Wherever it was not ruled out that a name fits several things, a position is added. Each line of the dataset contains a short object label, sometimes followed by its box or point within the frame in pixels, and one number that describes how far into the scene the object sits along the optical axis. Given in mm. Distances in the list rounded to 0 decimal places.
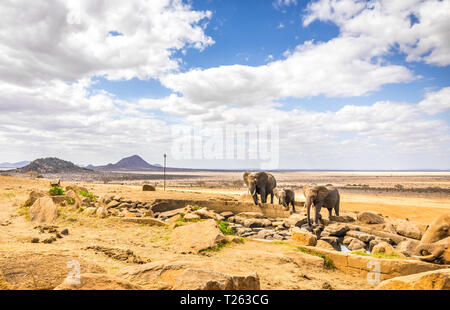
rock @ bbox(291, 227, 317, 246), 9750
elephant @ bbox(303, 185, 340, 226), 15328
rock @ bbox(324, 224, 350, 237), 13102
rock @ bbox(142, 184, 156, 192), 25012
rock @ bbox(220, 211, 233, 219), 18228
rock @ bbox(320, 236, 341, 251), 11703
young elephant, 19453
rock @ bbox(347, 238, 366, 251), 10788
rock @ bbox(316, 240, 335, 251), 9461
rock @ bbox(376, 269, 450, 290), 3827
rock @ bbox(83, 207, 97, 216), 12835
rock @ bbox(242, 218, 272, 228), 15547
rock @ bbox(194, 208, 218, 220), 13427
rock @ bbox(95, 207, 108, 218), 12430
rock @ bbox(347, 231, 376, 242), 11883
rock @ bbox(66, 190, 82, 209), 14112
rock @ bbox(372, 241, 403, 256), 8594
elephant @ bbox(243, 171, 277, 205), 20422
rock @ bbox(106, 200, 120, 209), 17273
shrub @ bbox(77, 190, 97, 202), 19297
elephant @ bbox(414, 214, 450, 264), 6965
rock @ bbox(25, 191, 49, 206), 14508
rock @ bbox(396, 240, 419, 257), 8745
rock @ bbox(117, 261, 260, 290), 3645
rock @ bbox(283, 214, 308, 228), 15039
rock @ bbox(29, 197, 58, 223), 11745
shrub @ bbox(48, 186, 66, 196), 17316
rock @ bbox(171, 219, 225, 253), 8461
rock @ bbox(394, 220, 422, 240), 12702
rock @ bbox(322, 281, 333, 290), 5693
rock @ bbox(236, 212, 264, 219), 17531
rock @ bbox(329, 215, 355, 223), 16219
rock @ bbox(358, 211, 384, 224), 15133
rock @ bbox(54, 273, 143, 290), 3083
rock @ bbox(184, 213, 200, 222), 12383
